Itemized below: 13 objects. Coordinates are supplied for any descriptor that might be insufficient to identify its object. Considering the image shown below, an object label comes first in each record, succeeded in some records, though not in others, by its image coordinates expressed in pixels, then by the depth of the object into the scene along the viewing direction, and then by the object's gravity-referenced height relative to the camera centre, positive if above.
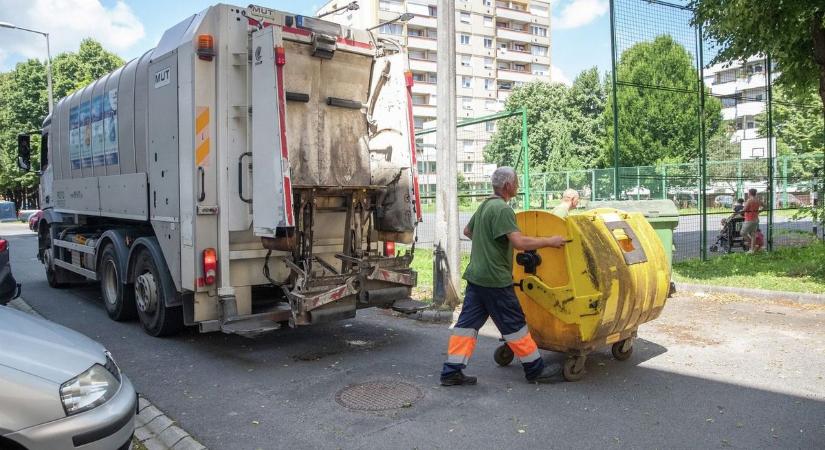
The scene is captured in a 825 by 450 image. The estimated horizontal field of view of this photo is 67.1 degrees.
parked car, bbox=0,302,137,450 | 2.84 -0.92
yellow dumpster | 4.88 -0.69
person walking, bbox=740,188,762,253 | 13.45 -0.43
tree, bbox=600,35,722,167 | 11.70 +2.61
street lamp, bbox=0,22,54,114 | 24.35 +5.63
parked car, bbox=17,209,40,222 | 38.40 -0.42
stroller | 14.44 -0.92
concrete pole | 8.15 +0.80
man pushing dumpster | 4.89 -0.72
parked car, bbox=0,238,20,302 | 7.39 -0.90
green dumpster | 9.19 -0.21
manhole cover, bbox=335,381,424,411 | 4.67 -1.52
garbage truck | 5.74 +0.29
